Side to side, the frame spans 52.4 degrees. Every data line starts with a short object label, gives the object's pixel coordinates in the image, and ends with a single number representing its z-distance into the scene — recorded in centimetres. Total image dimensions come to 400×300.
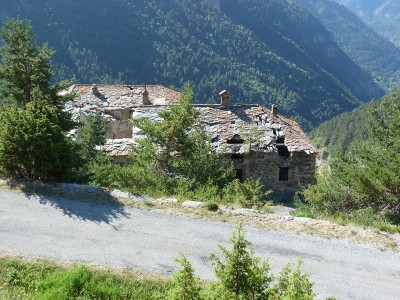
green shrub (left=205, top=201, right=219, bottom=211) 1094
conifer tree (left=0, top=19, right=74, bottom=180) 1107
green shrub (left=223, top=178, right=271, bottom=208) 1334
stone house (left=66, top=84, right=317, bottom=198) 2380
